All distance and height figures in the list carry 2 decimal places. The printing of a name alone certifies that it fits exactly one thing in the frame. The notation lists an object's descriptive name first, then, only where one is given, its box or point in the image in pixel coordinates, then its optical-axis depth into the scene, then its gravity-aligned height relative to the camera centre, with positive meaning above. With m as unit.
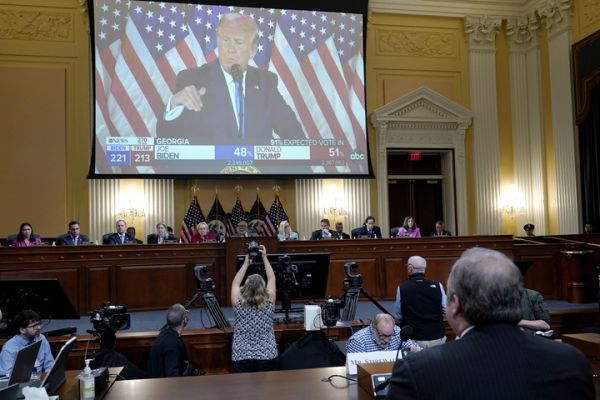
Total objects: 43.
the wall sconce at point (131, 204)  12.06 +0.53
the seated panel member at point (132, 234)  10.36 -0.08
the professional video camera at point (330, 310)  5.59 -0.84
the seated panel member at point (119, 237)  9.39 -0.12
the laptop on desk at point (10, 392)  2.55 -0.71
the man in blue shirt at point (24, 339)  4.63 -0.87
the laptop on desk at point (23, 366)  3.06 -0.73
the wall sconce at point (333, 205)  13.03 +0.43
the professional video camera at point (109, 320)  4.80 -0.75
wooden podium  2.98 -0.78
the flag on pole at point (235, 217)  12.30 +0.20
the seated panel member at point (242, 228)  9.57 -0.03
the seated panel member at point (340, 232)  10.47 -0.15
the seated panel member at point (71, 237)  9.07 -0.10
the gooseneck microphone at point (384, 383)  2.86 -0.80
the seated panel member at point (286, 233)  10.19 -0.14
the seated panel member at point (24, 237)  8.91 -0.08
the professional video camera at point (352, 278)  6.30 -0.60
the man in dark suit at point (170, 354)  4.56 -0.99
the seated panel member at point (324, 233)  10.51 -0.17
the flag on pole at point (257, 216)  12.43 +0.22
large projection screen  11.78 +2.91
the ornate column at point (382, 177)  13.41 +1.06
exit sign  13.98 +1.61
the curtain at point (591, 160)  11.91 +1.19
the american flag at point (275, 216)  12.15 +0.20
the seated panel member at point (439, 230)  11.46 -0.17
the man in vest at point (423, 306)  4.93 -0.72
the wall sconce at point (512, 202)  14.00 +0.42
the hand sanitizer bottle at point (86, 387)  2.98 -0.80
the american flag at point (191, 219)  11.69 +0.18
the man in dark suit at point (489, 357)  1.42 -0.35
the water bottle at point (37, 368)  4.72 -1.12
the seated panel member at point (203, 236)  9.87 -0.15
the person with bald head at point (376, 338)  4.41 -0.88
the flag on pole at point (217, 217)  12.31 +0.21
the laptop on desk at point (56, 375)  3.08 -0.78
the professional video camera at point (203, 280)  5.97 -0.54
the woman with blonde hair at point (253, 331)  4.65 -0.85
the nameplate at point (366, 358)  3.37 -0.79
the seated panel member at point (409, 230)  10.63 -0.15
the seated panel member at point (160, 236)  10.32 -0.14
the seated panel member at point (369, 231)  10.48 -0.14
